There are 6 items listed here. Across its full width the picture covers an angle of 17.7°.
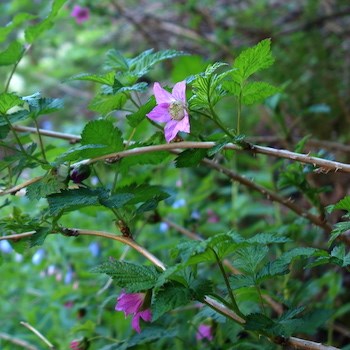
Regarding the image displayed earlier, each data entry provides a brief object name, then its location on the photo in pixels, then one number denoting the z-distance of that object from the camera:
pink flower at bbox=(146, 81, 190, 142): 0.87
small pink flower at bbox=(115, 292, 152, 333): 0.90
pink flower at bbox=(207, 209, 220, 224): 1.71
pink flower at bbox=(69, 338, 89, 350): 1.03
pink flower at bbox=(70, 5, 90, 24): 2.30
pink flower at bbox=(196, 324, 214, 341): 1.08
